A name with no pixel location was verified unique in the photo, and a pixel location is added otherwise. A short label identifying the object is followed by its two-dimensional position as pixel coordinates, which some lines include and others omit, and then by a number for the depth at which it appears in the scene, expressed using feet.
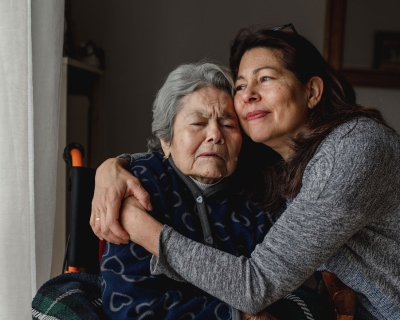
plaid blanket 4.06
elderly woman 4.09
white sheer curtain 3.86
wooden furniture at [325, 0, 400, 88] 10.09
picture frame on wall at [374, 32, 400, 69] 10.40
